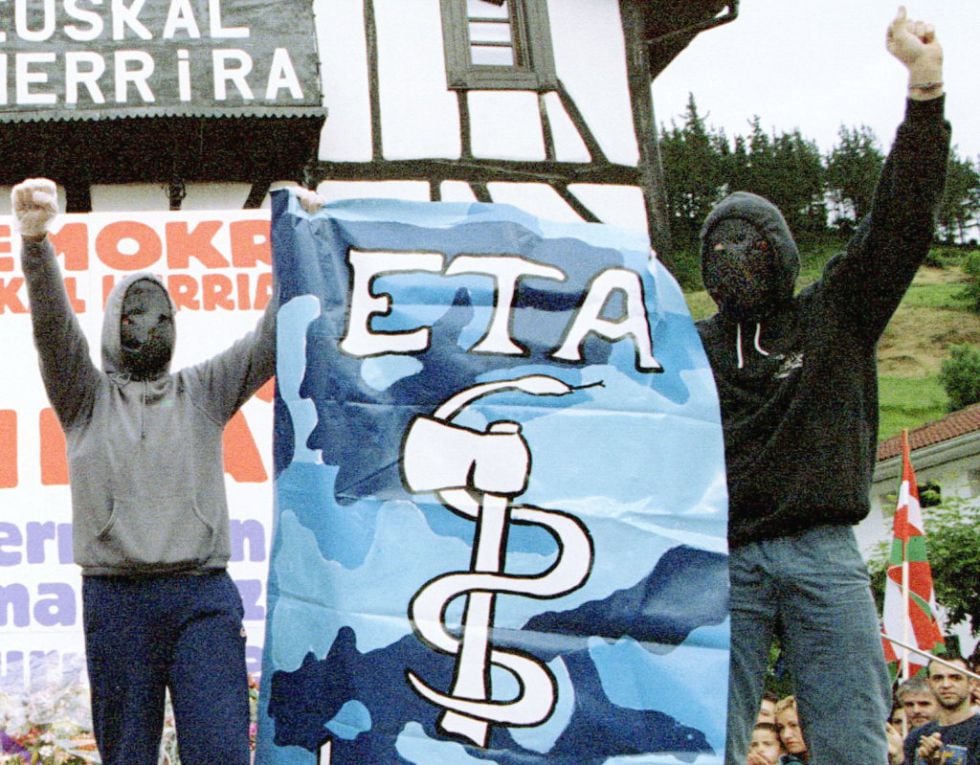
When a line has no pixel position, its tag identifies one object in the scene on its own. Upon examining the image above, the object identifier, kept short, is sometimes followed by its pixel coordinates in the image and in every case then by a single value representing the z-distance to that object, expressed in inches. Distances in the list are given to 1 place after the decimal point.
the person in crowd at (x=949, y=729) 232.8
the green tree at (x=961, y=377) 1670.8
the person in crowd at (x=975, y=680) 267.5
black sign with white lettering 289.4
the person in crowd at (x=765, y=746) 238.2
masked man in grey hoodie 108.8
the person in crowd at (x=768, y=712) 242.8
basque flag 309.7
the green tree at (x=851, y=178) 3312.0
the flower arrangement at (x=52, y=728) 178.2
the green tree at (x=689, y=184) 2810.0
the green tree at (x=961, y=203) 3344.0
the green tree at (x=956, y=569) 748.6
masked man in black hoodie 101.3
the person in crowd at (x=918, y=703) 255.0
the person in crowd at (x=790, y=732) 240.2
